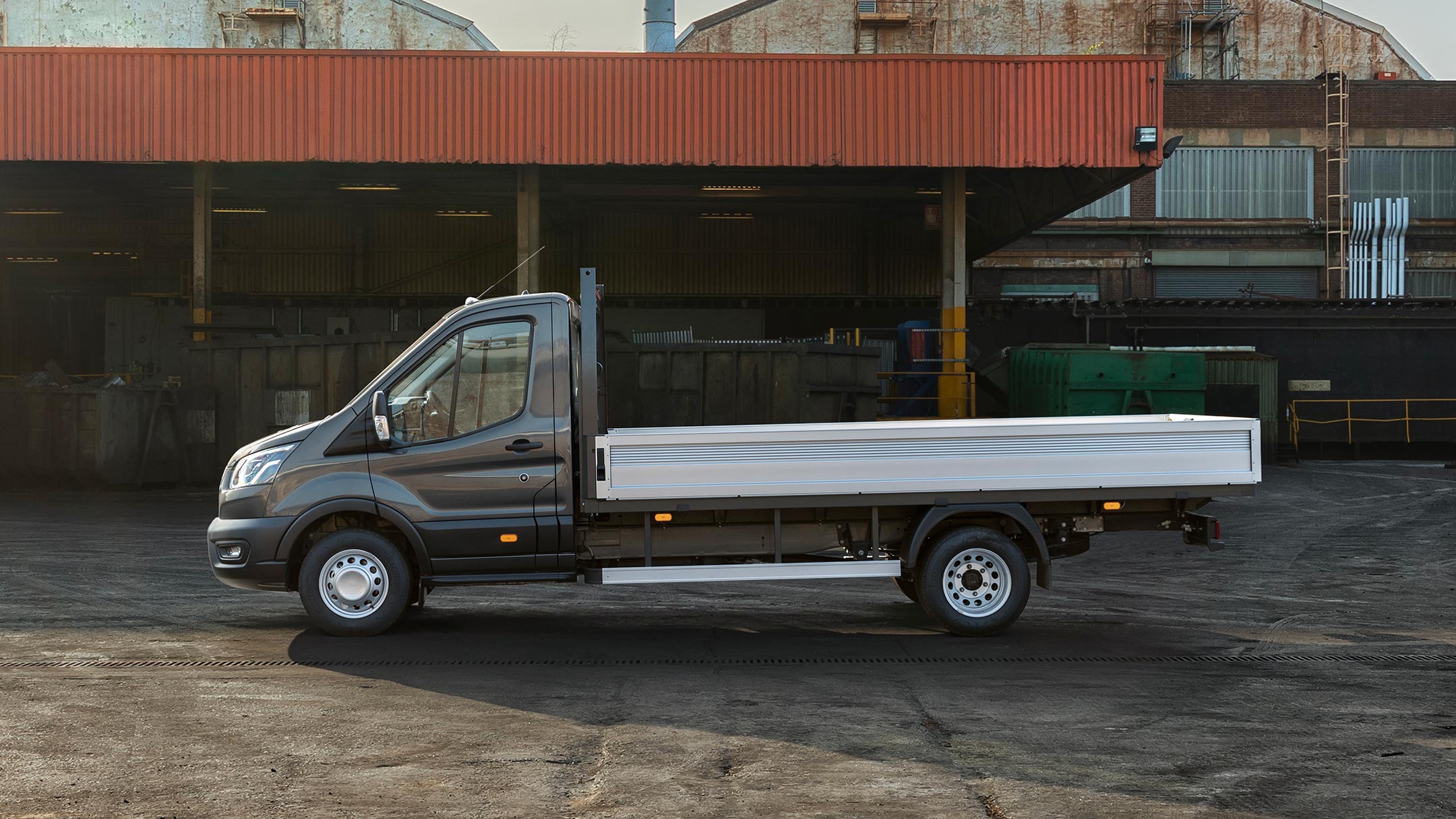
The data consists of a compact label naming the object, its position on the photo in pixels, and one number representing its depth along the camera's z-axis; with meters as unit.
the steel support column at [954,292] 22.84
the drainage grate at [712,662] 7.59
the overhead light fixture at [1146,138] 21.14
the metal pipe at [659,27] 32.47
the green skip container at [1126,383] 23.67
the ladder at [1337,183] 38.50
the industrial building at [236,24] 44.03
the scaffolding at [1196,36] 44.81
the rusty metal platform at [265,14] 43.75
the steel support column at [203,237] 23.70
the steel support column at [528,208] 23.23
